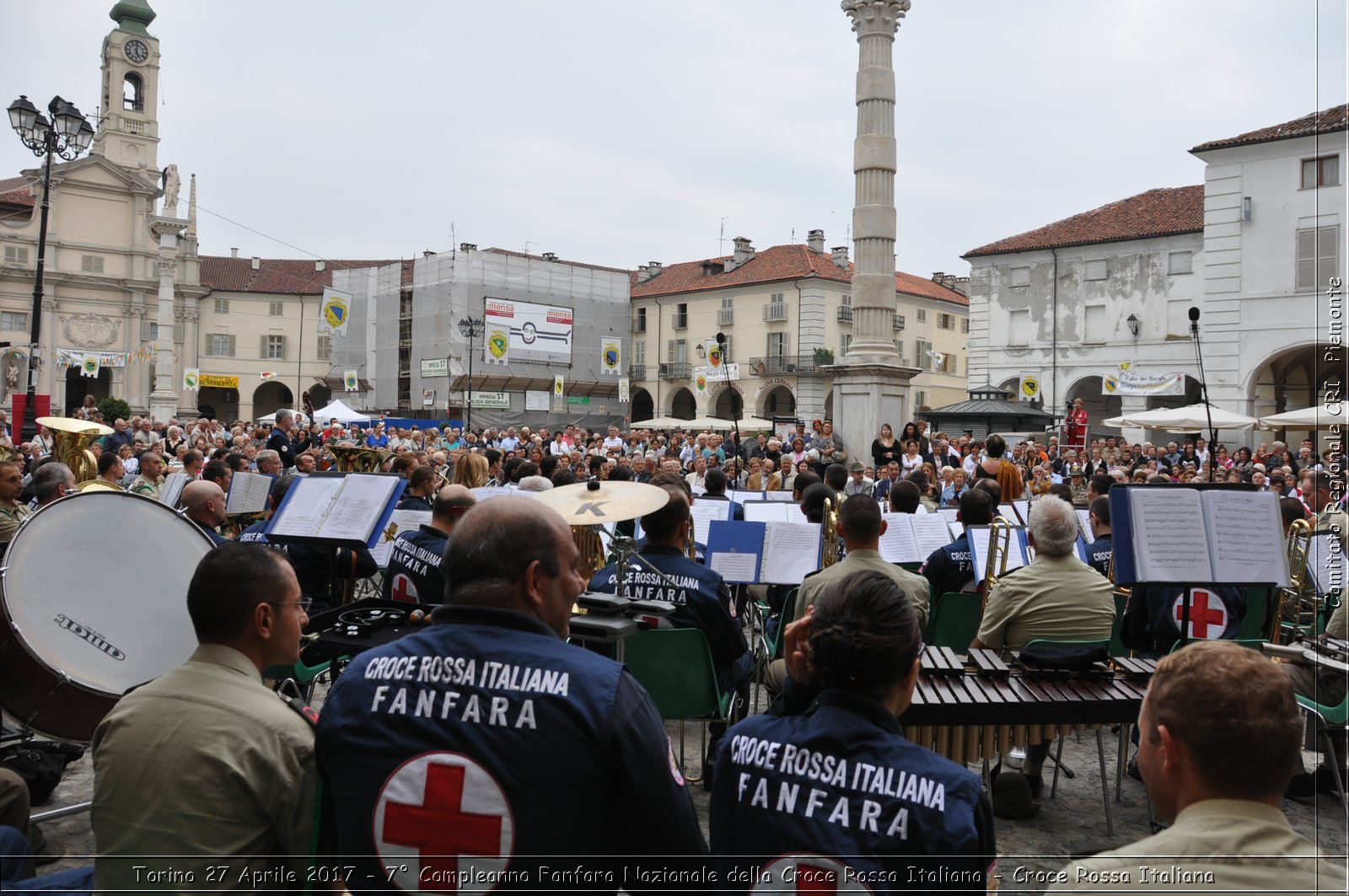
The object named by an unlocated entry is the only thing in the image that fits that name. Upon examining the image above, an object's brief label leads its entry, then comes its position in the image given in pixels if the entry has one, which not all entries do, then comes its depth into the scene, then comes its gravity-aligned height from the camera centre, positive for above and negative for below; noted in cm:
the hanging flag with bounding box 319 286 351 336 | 3891 +577
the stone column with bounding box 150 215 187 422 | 4891 +620
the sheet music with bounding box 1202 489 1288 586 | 505 -40
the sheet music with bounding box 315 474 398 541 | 620 -38
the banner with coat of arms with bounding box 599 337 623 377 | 5270 +559
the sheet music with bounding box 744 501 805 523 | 848 -50
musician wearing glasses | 231 -83
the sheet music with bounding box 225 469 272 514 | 898 -42
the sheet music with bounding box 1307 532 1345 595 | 645 -69
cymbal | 456 -24
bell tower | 5436 +2084
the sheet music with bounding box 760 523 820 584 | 670 -68
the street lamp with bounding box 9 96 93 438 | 1446 +496
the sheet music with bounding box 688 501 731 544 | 836 -52
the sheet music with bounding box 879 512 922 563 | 774 -69
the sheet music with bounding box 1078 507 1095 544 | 815 -58
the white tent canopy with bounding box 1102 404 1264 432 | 1814 +82
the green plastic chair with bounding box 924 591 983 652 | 612 -106
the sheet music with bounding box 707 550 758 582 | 664 -78
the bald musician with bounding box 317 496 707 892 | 208 -70
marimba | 400 -107
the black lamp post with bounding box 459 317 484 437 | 4003 +607
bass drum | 380 -67
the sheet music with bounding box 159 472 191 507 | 934 -40
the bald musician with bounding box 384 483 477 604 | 577 -65
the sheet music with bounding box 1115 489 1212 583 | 499 -41
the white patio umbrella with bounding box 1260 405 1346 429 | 1520 +73
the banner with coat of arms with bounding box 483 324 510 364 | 4878 +564
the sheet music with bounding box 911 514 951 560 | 788 -64
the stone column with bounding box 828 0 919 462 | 1836 +414
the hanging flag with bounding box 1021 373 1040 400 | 3512 +274
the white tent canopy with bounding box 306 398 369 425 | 3022 +117
